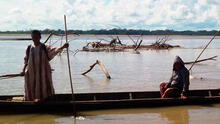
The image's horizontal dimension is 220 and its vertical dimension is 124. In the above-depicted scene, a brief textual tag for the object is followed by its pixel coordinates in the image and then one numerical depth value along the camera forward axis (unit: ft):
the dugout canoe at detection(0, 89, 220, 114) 28.32
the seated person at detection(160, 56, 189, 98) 31.24
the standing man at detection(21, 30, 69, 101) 27.68
